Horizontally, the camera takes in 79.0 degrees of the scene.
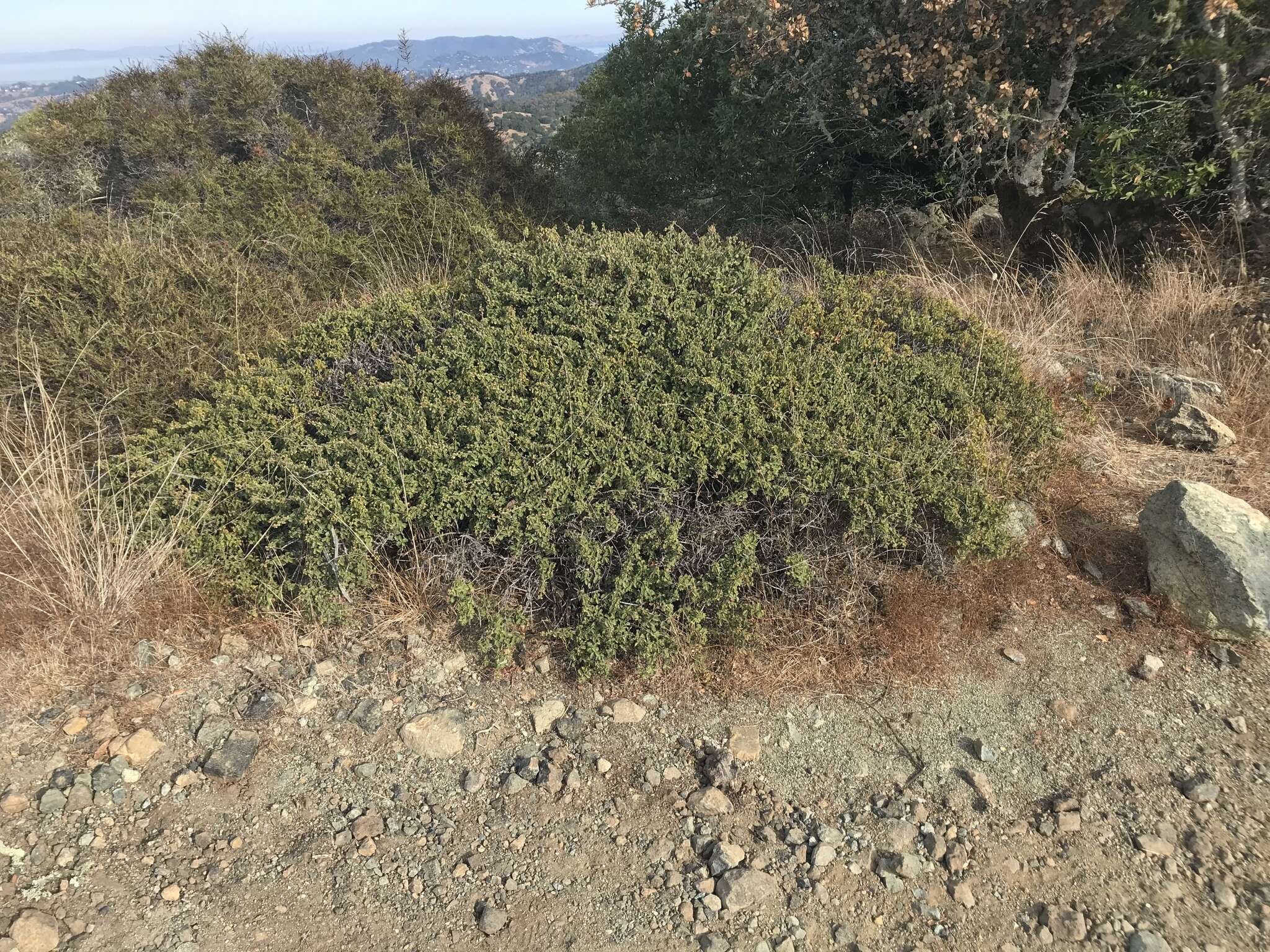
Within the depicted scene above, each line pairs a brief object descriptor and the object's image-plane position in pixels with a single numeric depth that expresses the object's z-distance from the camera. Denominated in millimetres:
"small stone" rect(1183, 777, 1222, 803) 2475
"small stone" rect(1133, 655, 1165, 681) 2941
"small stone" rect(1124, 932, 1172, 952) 2078
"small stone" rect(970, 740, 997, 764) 2684
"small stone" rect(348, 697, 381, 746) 2885
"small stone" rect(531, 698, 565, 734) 2877
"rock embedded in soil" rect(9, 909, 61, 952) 2105
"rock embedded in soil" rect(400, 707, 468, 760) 2789
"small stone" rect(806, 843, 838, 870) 2391
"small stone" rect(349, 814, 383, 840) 2496
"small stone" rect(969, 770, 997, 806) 2553
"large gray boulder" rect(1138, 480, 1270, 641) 2945
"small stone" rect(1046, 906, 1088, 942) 2139
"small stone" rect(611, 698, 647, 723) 2902
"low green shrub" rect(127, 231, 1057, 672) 3066
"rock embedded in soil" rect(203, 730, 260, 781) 2689
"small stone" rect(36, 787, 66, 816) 2514
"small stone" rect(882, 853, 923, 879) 2344
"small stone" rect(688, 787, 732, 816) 2576
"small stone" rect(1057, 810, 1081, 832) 2428
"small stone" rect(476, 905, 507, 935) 2219
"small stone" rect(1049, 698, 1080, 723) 2807
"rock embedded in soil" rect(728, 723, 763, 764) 2752
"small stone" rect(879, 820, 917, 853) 2438
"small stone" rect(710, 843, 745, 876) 2381
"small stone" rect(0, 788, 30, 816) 2502
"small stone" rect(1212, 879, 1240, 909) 2176
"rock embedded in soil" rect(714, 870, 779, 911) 2283
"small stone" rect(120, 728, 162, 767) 2719
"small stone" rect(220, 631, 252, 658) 3184
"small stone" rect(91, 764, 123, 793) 2604
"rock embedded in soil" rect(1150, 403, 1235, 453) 3986
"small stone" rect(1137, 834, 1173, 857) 2326
